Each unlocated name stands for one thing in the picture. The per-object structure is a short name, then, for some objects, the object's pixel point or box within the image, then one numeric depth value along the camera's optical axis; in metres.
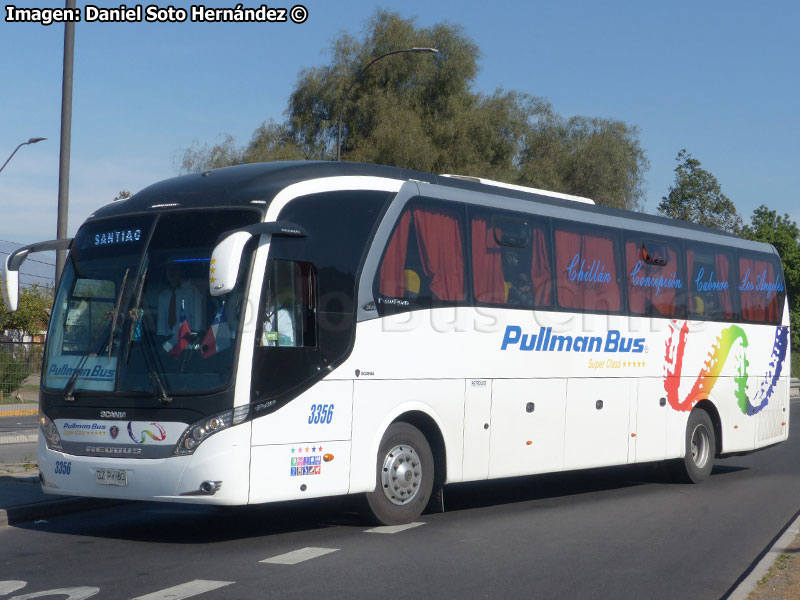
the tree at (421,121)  45.44
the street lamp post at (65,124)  16.09
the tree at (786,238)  78.94
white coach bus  9.63
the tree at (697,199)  78.81
